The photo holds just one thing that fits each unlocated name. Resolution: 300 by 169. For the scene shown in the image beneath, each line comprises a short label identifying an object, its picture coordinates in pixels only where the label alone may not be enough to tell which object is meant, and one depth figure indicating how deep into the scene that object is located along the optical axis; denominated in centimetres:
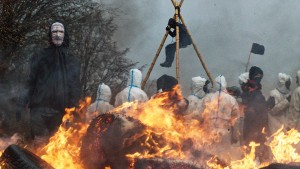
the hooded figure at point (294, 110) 1985
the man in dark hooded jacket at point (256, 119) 1864
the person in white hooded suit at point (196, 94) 1973
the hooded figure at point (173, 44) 2098
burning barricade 1004
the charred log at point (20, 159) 933
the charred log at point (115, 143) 1020
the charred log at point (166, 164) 954
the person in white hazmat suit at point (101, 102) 1953
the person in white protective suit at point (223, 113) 1783
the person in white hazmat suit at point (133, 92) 1710
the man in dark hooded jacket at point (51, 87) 1338
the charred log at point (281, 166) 953
